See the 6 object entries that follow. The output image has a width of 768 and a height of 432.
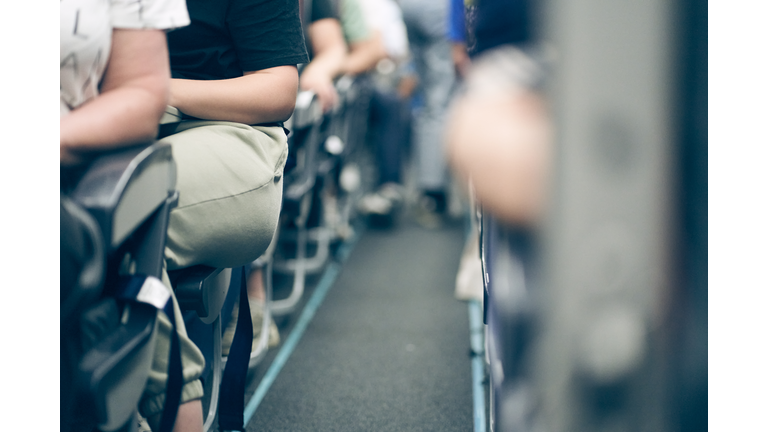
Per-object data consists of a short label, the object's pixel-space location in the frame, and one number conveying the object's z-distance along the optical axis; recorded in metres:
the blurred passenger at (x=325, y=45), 4.56
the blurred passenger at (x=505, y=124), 2.64
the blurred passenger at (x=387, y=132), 6.65
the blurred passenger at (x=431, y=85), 6.57
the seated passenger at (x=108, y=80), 2.74
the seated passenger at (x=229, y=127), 2.95
